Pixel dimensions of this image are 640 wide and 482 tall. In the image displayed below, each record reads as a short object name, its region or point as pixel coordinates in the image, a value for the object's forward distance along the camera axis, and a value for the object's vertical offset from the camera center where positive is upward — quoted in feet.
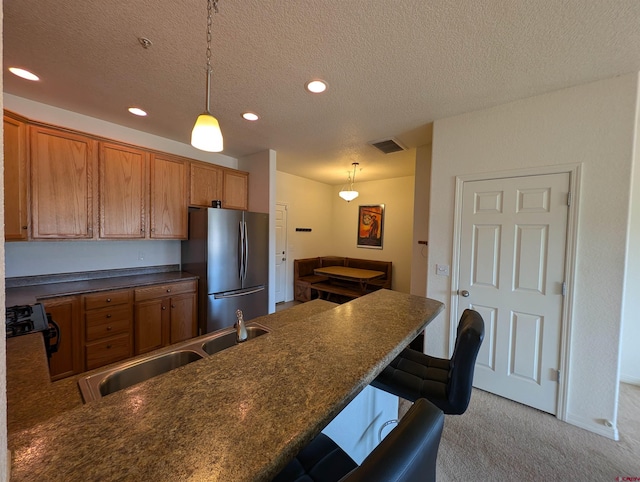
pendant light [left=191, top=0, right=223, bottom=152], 4.62 +1.84
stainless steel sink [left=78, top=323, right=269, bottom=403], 3.45 -2.18
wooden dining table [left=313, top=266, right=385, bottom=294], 15.89 -2.64
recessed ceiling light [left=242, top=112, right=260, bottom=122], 8.51 +4.01
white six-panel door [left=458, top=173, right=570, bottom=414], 6.88 -1.17
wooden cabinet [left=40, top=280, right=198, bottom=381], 7.45 -3.20
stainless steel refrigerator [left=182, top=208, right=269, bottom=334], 9.82 -1.31
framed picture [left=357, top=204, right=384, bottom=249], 18.93 +0.66
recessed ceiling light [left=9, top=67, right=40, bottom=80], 6.42 +4.04
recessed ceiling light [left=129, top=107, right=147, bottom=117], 8.34 +4.01
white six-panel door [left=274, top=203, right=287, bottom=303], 17.07 -1.33
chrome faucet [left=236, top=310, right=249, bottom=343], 4.58 -1.84
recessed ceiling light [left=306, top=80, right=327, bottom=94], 6.66 +4.03
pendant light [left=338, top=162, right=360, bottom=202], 14.78 +2.37
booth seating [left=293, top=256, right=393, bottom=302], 16.73 -3.15
